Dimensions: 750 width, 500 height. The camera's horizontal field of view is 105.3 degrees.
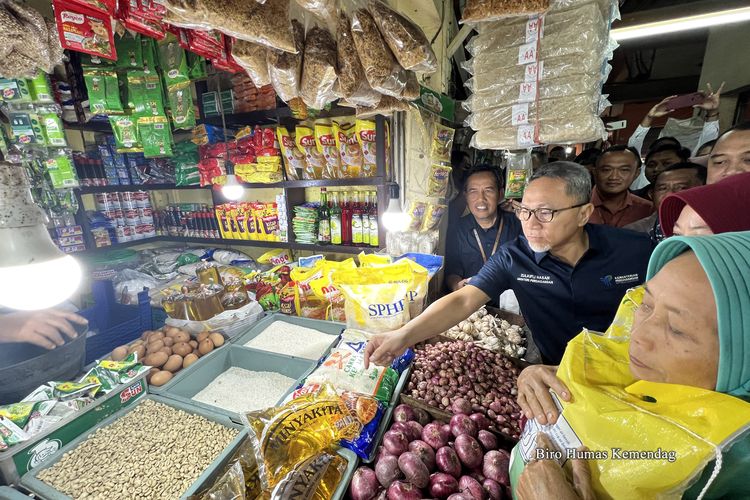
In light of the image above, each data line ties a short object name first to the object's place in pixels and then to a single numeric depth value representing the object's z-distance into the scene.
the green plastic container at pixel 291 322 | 1.88
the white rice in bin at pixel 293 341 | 1.76
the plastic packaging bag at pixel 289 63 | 1.28
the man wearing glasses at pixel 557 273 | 1.46
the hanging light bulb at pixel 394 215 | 2.00
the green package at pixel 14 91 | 1.99
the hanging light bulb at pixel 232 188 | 2.62
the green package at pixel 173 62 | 2.36
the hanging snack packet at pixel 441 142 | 2.15
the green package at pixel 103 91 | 2.34
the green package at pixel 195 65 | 2.46
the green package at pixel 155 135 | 2.60
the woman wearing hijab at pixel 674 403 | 0.46
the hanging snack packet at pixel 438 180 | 2.21
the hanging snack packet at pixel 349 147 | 2.48
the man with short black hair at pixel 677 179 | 2.01
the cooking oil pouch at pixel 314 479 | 0.78
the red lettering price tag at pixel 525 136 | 1.64
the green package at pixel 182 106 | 2.59
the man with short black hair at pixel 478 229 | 2.58
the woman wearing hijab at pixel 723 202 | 0.79
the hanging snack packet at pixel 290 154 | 2.68
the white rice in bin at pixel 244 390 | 1.46
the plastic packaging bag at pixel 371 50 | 1.21
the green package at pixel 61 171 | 2.37
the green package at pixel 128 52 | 2.37
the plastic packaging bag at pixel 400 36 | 1.21
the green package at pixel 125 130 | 2.56
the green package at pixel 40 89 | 2.10
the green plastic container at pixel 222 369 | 1.42
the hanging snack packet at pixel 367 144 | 2.33
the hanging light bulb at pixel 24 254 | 0.85
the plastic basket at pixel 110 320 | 2.35
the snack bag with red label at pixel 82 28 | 1.46
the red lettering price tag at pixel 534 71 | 1.55
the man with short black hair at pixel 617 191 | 2.41
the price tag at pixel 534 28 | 1.49
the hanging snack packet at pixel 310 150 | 2.58
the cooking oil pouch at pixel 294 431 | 0.90
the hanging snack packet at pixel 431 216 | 2.33
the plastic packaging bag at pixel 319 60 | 1.27
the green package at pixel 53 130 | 2.23
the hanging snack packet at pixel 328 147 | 2.51
